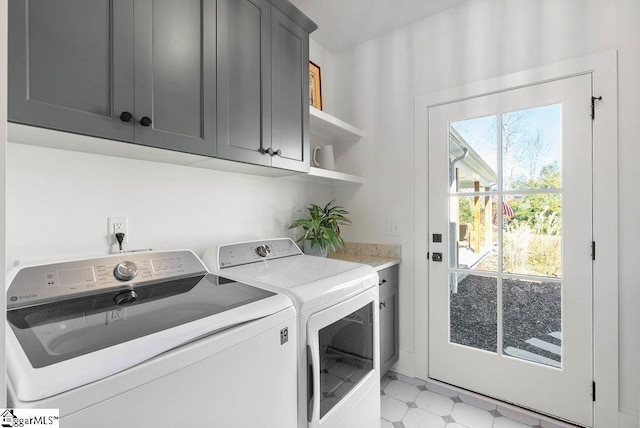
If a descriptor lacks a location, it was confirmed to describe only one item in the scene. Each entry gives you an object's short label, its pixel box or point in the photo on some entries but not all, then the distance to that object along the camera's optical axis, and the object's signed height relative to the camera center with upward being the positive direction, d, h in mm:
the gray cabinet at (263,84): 1319 +675
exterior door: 1623 -214
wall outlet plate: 1245 -63
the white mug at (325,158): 2246 +438
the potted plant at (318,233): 1942 -137
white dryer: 1061 -478
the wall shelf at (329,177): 1896 +262
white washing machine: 549 -300
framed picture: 2268 +1008
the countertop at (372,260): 1948 -350
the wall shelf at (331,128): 1970 +657
